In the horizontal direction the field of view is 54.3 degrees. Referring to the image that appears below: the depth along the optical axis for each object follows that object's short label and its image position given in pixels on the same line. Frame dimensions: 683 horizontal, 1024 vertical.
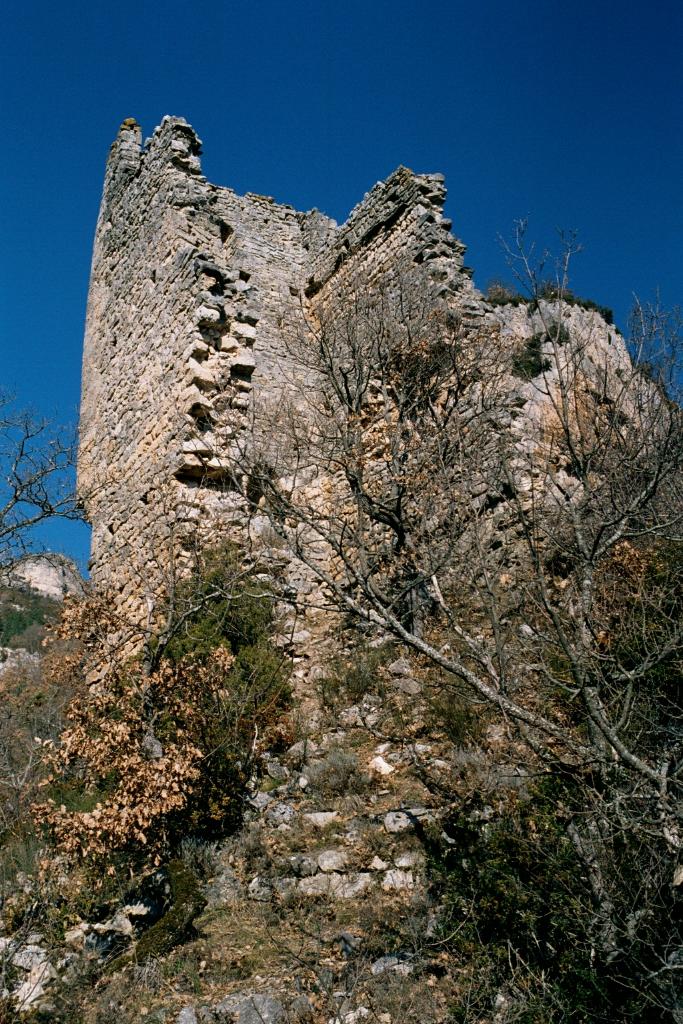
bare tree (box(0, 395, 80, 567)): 7.46
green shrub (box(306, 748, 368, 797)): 5.82
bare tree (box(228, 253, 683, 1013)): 3.74
